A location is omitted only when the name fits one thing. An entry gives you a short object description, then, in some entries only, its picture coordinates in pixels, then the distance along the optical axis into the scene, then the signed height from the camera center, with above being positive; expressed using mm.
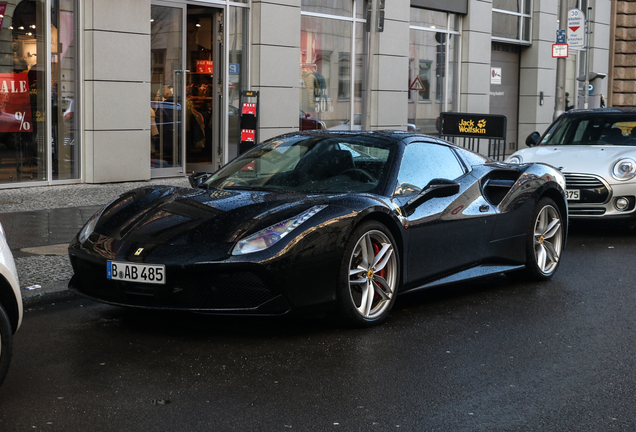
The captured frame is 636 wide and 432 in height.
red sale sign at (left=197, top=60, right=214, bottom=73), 15773 +1034
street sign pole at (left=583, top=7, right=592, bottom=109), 21547 +1178
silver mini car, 9992 -304
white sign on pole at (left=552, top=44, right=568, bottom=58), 18000 +1628
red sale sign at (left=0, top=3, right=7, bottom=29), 12521 +1557
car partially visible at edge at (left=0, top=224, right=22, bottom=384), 4070 -873
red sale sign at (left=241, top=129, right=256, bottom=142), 13219 -121
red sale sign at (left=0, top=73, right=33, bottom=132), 12578 +255
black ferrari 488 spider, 5070 -652
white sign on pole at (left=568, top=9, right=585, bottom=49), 18984 +2203
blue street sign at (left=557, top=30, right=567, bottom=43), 18062 +1914
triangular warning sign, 20188 +991
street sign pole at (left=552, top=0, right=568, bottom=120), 18234 +1118
